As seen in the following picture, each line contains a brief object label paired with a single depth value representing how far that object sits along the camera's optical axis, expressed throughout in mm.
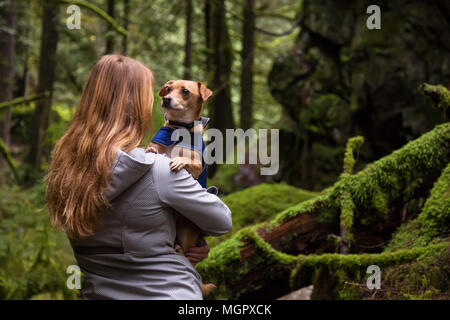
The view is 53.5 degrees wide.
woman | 2264
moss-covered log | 4375
